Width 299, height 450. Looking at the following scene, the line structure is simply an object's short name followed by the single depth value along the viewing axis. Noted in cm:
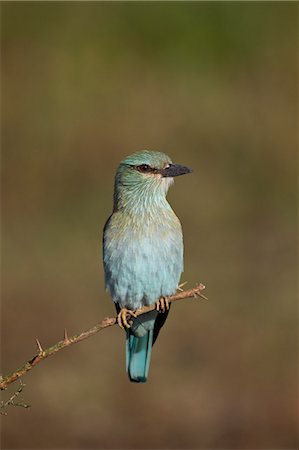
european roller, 934
